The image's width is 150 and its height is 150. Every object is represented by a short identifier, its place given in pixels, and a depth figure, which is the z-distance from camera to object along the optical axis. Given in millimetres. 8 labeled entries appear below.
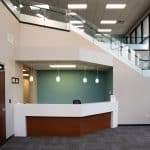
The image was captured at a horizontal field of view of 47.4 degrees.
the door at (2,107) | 4487
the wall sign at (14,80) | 5225
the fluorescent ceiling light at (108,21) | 9562
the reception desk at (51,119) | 5252
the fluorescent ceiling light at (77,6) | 7693
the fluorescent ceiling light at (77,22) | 6399
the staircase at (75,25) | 5855
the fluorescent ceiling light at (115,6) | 7592
